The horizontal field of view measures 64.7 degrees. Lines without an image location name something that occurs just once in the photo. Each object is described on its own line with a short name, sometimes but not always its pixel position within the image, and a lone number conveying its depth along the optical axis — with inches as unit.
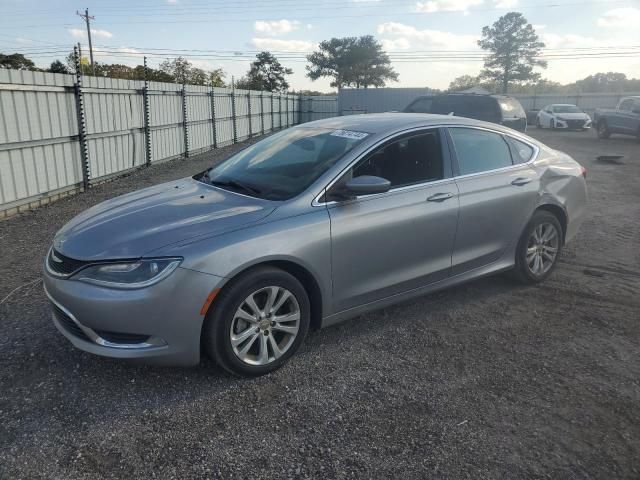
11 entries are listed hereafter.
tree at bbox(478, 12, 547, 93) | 2822.3
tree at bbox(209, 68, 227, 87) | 2150.3
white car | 1059.9
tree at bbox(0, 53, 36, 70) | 1747.9
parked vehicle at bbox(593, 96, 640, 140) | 800.9
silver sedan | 111.0
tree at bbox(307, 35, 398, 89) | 2955.2
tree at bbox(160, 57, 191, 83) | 2175.2
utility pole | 2088.1
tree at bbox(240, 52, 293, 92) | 2704.2
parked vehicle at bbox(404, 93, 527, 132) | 484.7
